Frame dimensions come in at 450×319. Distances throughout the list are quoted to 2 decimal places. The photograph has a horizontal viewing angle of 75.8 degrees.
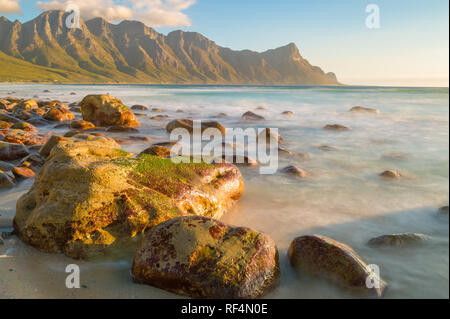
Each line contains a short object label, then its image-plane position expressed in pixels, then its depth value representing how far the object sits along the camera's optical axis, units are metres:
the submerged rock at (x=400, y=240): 3.17
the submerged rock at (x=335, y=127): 12.11
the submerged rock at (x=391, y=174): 5.71
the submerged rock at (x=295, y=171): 6.07
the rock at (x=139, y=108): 20.47
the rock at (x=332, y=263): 2.59
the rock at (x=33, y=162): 5.81
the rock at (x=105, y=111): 12.33
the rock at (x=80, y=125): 11.34
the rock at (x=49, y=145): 6.48
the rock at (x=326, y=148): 8.62
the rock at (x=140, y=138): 9.56
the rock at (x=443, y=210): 3.75
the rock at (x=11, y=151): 6.44
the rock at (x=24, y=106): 15.04
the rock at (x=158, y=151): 6.84
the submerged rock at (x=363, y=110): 18.19
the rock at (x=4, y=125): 10.09
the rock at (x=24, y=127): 10.34
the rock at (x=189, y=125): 11.38
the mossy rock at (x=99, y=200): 3.00
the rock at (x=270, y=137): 9.79
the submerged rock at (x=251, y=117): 16.33
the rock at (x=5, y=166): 5.68
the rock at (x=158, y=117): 15.60
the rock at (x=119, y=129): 11.01
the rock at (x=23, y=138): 7.87
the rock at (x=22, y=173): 5.23
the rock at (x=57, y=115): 13.33
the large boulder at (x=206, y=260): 2.47
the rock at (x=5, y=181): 4.74
